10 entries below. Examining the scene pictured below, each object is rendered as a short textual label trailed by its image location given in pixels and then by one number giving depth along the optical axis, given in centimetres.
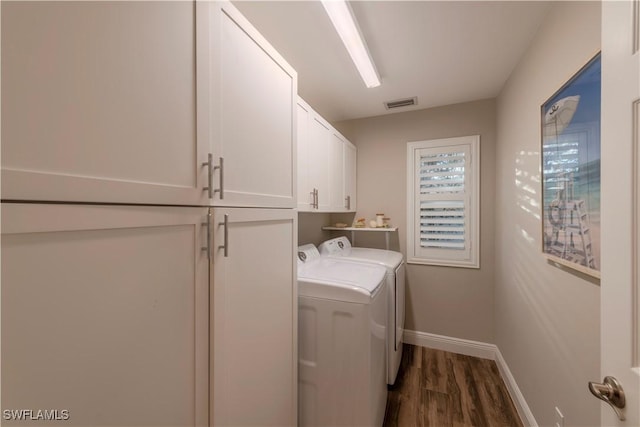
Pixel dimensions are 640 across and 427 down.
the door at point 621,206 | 57
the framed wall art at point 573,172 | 104
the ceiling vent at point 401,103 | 260
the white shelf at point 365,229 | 278
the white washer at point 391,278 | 204
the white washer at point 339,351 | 141
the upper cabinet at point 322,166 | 179
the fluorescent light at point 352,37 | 132
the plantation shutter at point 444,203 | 266
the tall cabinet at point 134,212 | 48
